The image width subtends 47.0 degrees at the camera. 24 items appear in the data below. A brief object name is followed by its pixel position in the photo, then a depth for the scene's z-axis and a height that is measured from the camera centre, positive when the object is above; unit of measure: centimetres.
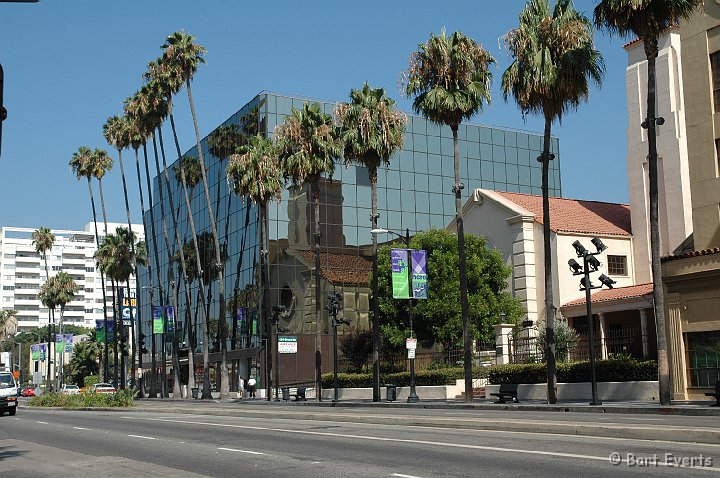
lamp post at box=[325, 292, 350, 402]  4647 +199
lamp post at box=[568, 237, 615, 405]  3060 +216
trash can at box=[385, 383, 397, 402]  4494 -279
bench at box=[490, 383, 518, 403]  3678 -243
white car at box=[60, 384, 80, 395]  8275 -408
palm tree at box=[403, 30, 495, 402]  3897 +1231
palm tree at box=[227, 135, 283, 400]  5434 +1140
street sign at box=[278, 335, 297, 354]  5362 -5
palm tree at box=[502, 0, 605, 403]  3284 +1074
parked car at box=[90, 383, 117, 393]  6920 -331
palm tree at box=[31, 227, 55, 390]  10281 +1384
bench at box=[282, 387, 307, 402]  5412 -332
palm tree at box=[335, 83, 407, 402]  4397 +1115
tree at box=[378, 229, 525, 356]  4981 +242
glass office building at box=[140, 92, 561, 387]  6994 +1160
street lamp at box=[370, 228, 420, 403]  4274 -213
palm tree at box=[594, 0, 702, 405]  2817 +1051
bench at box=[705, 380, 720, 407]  2639 -196
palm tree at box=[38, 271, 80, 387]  10500 +762
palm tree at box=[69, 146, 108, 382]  8783 +1971
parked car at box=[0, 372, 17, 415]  4059 -209
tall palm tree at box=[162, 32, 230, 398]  6406 +2230
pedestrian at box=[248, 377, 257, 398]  6506 -331
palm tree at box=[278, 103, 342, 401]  4762 +1129
